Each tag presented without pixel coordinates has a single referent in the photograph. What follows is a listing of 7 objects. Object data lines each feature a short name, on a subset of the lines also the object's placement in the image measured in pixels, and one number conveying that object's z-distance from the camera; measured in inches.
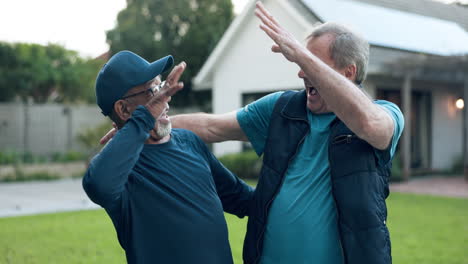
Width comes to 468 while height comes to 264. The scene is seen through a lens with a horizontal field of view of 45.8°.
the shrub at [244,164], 607.5
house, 573.3
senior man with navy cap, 81.4
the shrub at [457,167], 681.0
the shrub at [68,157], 721.0
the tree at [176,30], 871.1
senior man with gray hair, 79.4
